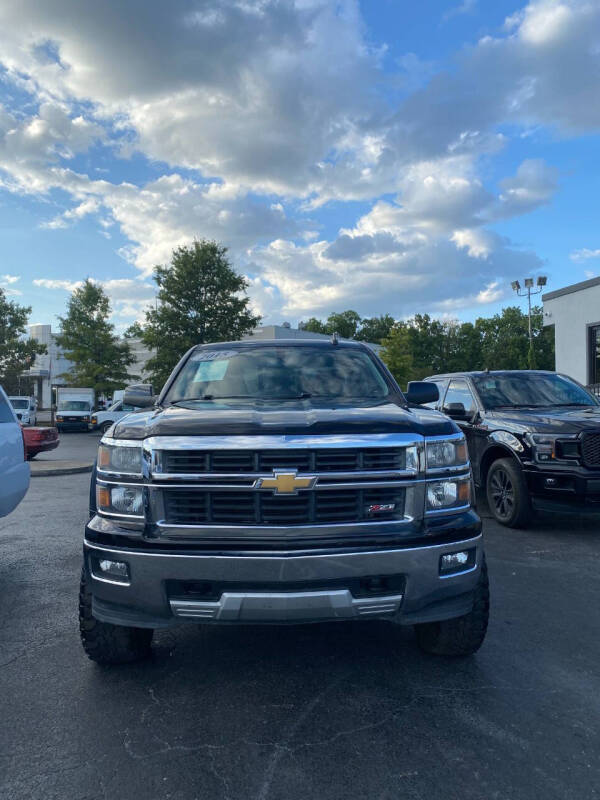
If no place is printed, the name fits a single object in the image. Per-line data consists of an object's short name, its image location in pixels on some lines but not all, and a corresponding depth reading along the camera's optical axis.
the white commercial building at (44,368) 73.00
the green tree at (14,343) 42.22
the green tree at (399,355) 53.69
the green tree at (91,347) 42.66
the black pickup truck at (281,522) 2.76
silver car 5.38
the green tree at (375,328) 103.31
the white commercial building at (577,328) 21.38
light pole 45.67
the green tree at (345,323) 100.11
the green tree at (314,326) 101.62
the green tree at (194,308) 41.41
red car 12.81
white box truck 33.62
